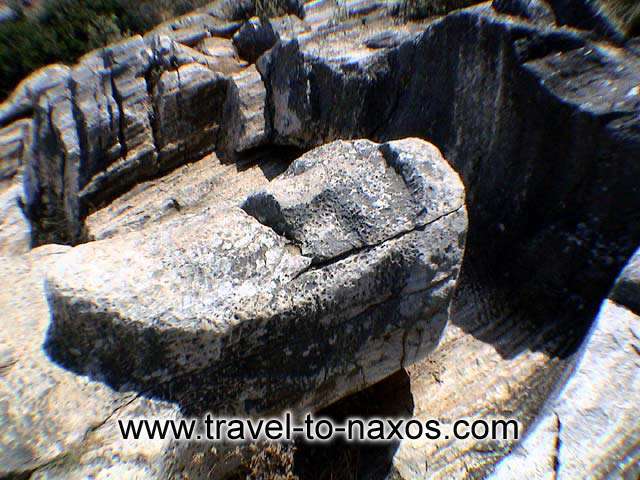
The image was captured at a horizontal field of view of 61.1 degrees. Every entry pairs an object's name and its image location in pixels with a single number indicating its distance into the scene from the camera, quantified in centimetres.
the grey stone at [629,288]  220
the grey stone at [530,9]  289
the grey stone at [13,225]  468
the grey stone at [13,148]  530
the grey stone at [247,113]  456
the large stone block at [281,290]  198
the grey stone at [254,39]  501
